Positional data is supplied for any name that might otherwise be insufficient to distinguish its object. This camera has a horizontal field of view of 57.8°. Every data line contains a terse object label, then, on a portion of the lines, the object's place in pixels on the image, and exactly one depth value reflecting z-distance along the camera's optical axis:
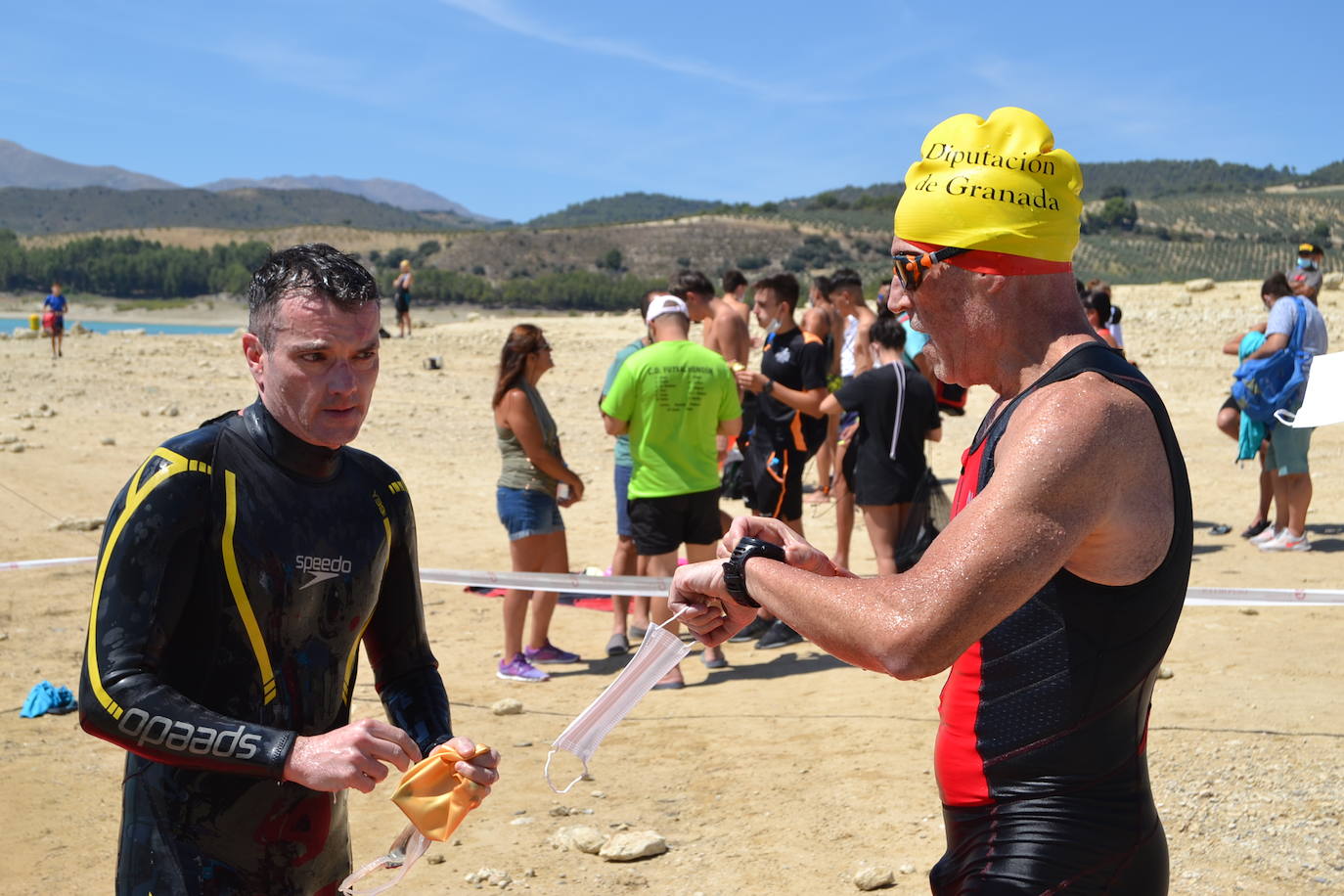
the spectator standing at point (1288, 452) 8.92
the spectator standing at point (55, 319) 25.48
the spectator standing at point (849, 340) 8.48
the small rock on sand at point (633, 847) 4.70
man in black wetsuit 2.01
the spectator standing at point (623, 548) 7.65
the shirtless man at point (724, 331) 8.40
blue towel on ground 6.37
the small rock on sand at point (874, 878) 4.34
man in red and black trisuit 1.81
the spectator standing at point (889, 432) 7.50
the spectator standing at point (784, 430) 7.89
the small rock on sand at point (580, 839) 4.82
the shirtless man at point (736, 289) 10.00
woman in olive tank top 6.96
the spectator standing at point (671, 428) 6.89
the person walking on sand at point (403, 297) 27.98
